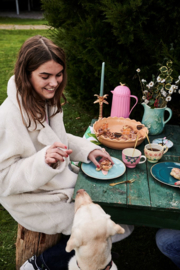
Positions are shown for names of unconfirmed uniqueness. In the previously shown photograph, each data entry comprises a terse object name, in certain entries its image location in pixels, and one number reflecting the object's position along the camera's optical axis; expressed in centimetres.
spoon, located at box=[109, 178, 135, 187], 192
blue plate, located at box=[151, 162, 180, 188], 196
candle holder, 279
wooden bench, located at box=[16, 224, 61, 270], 225
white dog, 160
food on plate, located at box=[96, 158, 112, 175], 207
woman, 191
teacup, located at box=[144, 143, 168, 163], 217
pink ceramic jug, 277
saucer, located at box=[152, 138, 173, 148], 251
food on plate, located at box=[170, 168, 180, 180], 197
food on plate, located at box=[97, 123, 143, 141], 249
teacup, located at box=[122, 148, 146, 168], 208
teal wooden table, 175
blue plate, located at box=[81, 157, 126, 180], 199
